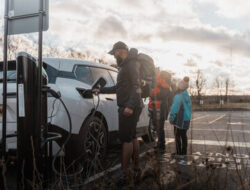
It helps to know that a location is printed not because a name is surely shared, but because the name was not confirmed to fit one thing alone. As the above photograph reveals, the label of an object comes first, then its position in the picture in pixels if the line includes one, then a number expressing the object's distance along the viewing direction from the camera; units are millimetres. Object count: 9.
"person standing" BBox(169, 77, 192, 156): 6008
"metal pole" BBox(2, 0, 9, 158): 3449
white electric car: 3982
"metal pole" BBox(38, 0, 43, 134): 3229
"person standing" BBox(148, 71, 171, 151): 6566
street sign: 3428
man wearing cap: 4023
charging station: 3100
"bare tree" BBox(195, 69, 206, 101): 66194
